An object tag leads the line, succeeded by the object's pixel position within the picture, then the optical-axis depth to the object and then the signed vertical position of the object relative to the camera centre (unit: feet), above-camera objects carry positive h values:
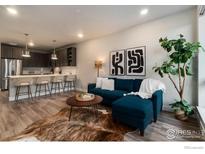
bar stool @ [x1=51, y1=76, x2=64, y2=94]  17.38 -0.89
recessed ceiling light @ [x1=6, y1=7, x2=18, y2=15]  9.03 +5.28
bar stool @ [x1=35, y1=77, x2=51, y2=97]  15.67 -1.05
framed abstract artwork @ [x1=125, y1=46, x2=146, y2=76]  12.02 +1.73
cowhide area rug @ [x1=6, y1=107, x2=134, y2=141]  6.40 -3.30
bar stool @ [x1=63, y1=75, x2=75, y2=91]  19.42 -0.96
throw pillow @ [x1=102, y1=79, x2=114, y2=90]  12.98 -0.84
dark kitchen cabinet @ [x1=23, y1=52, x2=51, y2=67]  23.11 +3.45
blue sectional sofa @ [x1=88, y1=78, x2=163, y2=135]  6.73 -2.07
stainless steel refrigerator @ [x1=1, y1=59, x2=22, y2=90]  19.72 +1.27
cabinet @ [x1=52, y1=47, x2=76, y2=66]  20.30 +3.72
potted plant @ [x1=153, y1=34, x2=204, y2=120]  8.03 +1.13
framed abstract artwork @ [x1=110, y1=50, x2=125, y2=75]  13.79 +1.78
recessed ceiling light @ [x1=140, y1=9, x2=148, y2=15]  9.34 +5.40
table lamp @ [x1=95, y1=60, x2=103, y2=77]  15.71 +1.85
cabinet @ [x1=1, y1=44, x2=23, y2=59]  19.74 +4.39
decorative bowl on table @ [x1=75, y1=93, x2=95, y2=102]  8.94 -1.64
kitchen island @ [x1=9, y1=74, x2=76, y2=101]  13.53 -0.54
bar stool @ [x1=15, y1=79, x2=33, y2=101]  13.73 -1.32
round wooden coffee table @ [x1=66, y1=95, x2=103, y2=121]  8.14 -1.89
